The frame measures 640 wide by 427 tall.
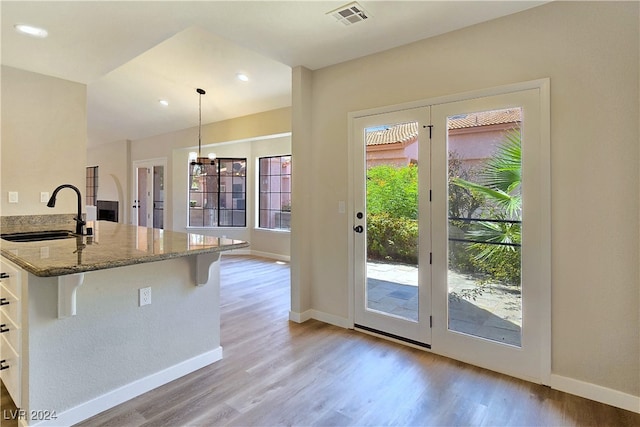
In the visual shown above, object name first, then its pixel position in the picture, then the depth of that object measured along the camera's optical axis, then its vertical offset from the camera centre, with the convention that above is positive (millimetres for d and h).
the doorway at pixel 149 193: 7941 +446
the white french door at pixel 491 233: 2301 -172
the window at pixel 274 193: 6891 +381
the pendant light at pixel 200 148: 5502 +1292
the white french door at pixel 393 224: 2795 -124
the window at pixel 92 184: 9602 +804
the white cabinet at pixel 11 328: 1787 -654
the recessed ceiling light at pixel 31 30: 2609 +1432
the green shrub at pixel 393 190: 2863 +177
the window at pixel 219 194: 7418 +379
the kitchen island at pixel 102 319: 1704 -637
